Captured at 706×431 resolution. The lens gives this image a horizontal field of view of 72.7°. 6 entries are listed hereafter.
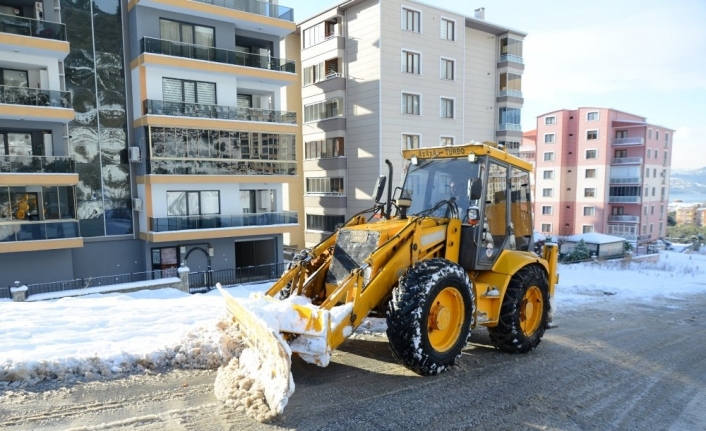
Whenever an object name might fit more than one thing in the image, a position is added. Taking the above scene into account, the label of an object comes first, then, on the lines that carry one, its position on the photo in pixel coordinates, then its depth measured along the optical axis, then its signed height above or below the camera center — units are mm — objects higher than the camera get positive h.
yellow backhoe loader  5340 -1220
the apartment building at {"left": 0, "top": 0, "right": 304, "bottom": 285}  17766 +2091
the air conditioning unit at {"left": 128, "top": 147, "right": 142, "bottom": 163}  20344 +1249
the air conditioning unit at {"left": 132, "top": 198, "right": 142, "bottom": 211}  20594 -808
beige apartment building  27359 +5721
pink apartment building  50812 +1035
